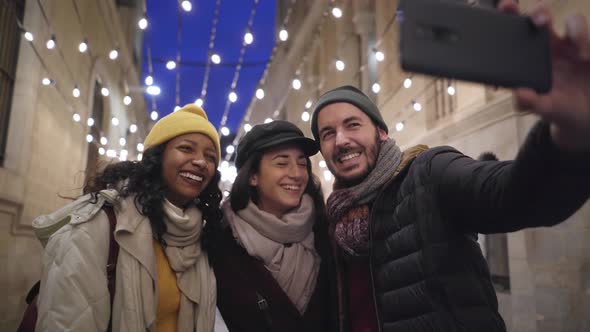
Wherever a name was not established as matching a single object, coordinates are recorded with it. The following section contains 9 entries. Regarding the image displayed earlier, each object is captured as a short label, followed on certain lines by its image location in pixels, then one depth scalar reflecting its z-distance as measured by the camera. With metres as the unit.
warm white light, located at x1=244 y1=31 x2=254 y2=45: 5.53
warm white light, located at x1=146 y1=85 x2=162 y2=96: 6.28
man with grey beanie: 0.72
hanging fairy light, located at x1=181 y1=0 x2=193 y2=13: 4.38
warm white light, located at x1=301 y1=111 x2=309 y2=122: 6.45
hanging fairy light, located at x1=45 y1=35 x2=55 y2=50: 4.34
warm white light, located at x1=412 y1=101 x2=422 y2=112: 5.56
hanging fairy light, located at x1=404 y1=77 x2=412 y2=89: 5.42
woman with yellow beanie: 1.82
